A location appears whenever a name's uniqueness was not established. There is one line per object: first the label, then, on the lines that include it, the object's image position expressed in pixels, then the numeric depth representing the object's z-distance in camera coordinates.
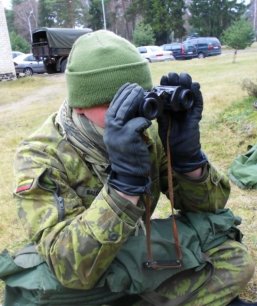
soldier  1.66
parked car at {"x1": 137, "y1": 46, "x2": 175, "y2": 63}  26.33
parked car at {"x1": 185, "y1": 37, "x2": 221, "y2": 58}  28.34
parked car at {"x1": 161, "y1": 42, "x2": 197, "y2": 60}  28.45
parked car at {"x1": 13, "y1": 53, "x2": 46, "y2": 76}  24.98
